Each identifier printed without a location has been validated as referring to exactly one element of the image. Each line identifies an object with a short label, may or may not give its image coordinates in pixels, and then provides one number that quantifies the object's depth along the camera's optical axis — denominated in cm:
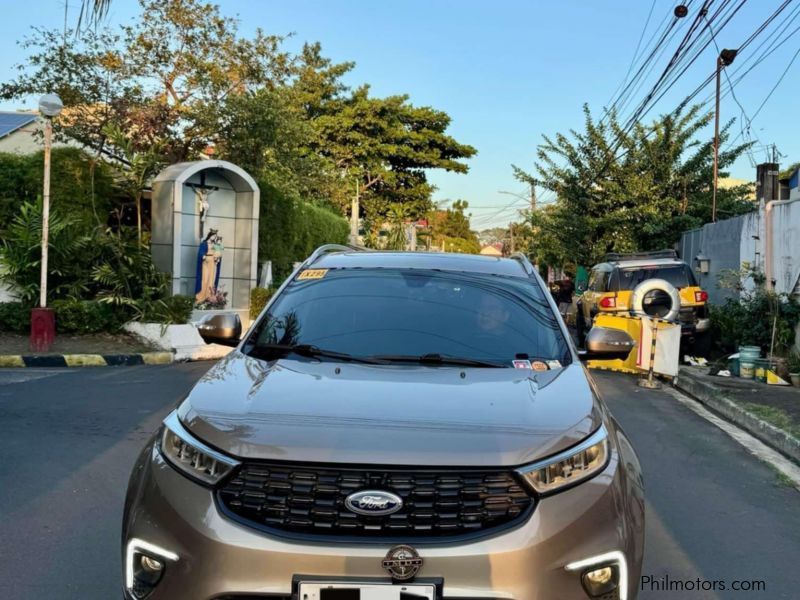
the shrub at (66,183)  1334
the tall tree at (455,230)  8469
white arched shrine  1557
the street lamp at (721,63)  1548
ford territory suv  225
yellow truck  1320
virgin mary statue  1667
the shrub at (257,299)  1753
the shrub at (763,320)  1104
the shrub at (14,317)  1244
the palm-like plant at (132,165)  1482
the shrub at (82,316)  1268
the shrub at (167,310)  1330
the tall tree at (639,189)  2147
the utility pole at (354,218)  3324
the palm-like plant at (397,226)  3547
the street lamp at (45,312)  1150
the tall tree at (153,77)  1711
